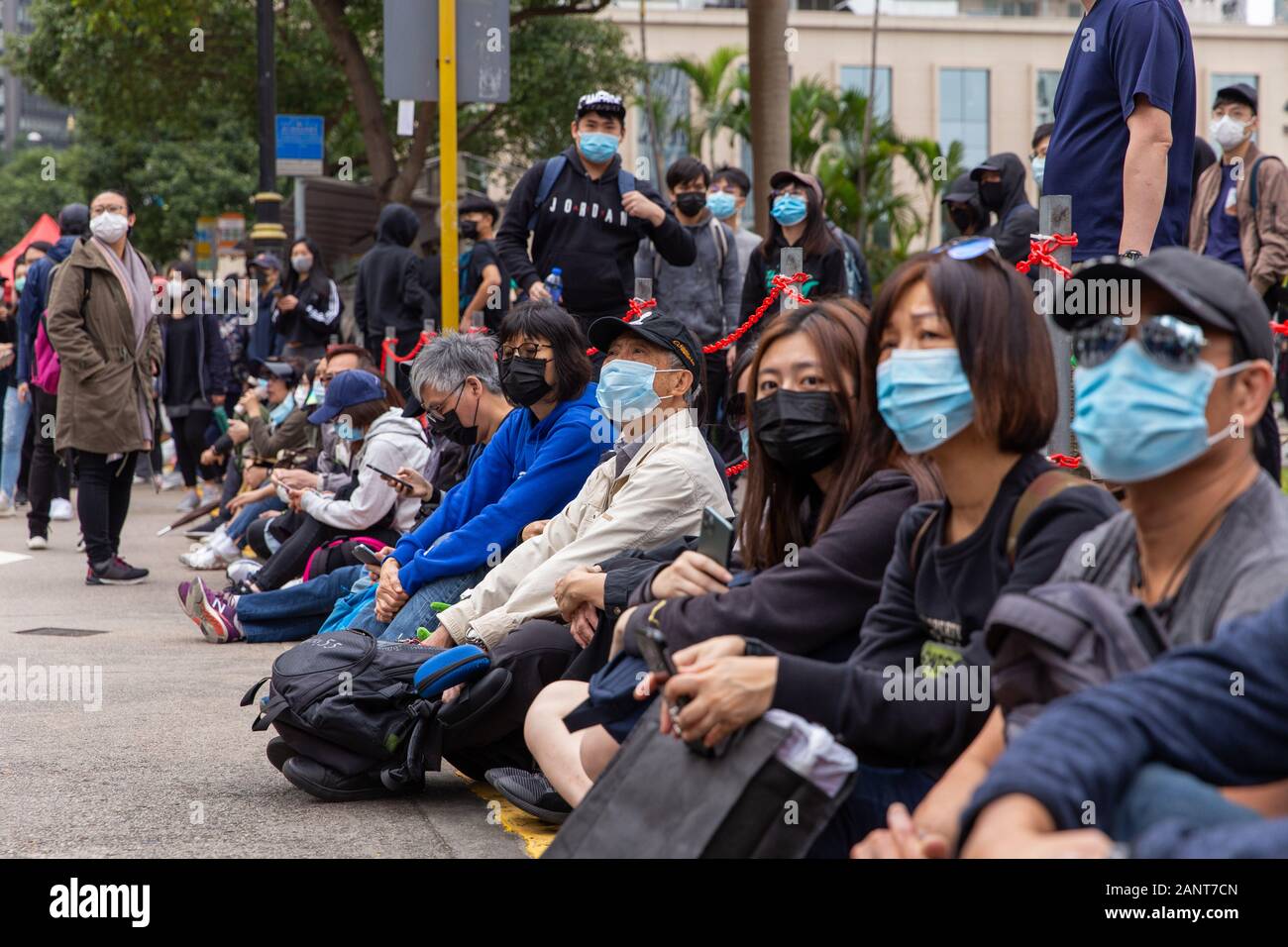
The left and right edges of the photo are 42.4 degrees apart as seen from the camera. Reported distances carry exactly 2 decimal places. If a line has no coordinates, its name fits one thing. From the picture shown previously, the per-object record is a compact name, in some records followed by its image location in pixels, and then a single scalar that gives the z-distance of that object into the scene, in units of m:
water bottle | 8.35
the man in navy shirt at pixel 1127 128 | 4.80
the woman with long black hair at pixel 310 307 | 13.84
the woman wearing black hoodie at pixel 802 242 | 8.78
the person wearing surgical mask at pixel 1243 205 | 9.48
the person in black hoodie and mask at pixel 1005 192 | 8.22
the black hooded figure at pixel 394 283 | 12.38
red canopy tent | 19.27
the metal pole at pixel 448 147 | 8.65
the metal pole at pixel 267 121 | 18.53
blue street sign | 17.81
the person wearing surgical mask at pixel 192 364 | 14.32
